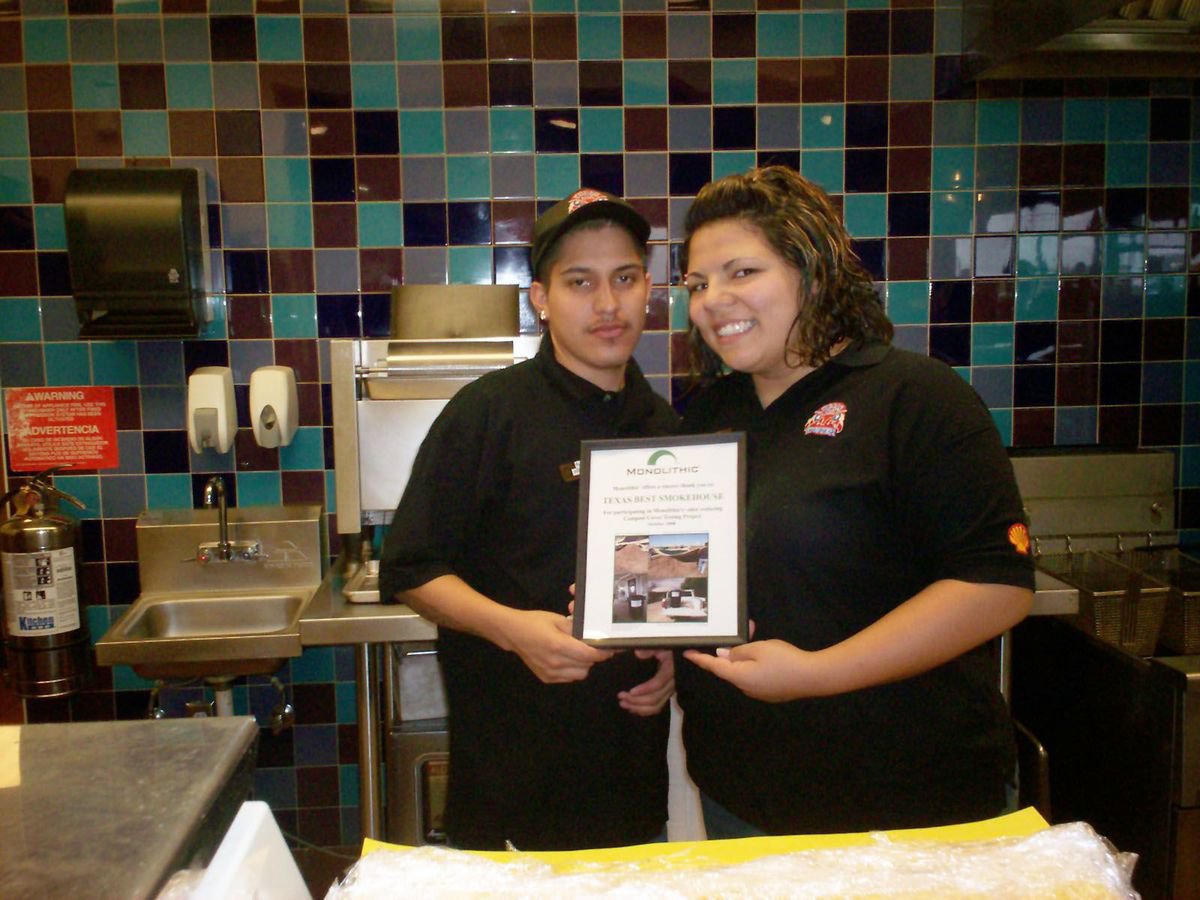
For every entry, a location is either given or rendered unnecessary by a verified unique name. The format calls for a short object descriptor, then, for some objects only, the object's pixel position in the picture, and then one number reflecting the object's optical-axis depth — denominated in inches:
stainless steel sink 84.5
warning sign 106.3
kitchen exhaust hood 84.0
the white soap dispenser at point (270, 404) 99.5
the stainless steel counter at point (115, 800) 19.9
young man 58.2
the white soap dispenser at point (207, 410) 98.8
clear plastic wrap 24.2
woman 45.7
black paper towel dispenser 97.0
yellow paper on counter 26.4
